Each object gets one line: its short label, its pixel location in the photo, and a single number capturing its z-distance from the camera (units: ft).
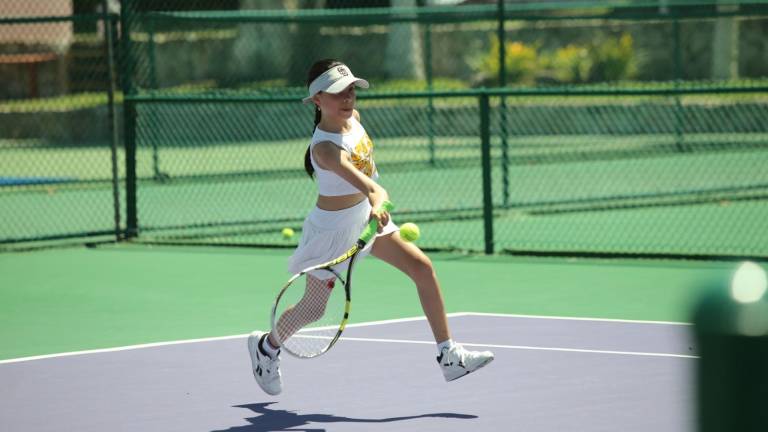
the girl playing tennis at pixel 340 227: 39.24
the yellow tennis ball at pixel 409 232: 38.12
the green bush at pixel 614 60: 176.39
